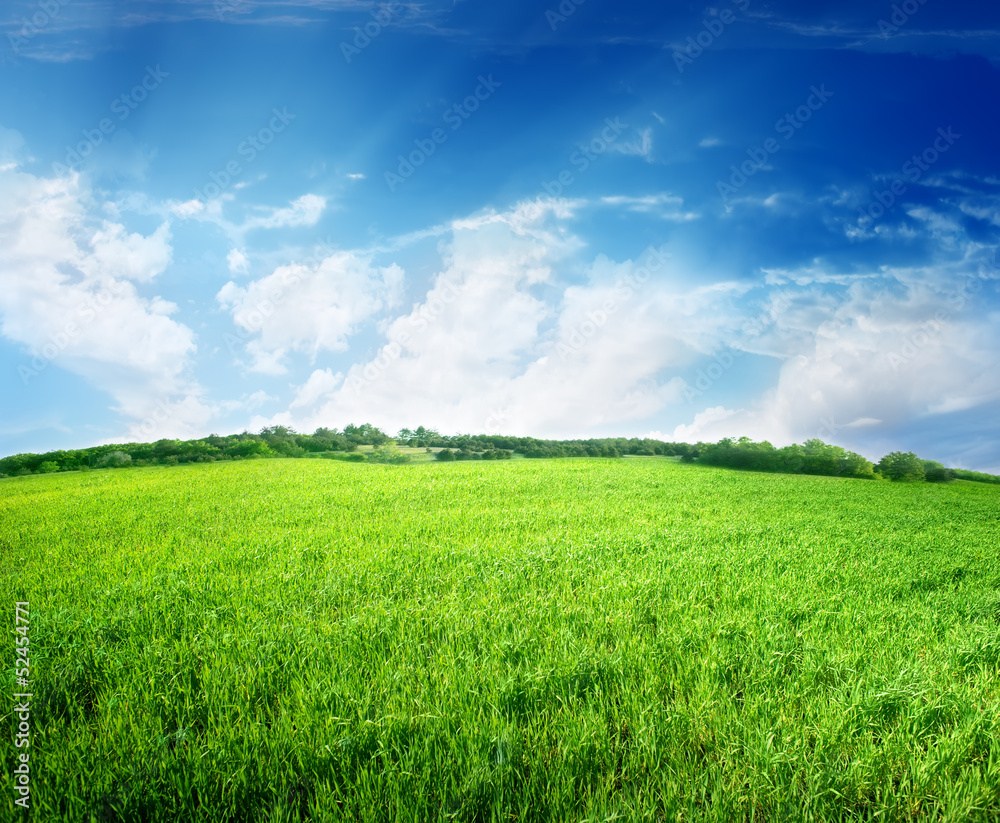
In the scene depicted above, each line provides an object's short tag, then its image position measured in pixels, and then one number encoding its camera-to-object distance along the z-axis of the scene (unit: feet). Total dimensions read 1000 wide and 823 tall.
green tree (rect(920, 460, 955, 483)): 130.41
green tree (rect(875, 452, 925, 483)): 130.66
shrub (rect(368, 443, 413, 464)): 129.90
